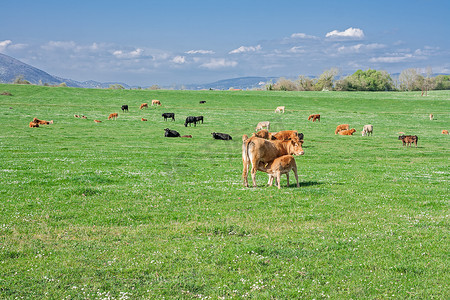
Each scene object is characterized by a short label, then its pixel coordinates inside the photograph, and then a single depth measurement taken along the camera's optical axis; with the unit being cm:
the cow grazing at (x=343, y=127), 5014
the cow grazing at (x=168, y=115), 5980
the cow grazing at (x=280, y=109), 7620
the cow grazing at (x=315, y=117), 6282
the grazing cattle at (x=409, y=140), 3716
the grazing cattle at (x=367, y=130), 4797
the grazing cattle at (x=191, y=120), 5486
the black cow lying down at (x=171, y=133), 4078
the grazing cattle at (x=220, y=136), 3897
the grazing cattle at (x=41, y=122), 4837
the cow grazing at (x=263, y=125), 4906
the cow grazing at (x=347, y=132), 4659
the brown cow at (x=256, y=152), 1589
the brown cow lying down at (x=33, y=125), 4535
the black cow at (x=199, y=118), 5725
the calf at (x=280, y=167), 1562
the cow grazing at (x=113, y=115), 5895
